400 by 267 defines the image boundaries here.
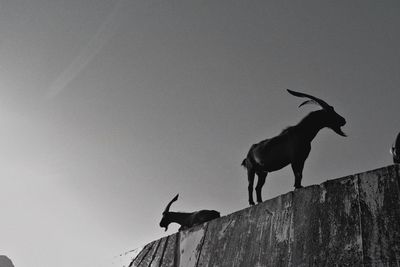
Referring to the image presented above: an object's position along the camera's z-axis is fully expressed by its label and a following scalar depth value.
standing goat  5.21
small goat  8.53
